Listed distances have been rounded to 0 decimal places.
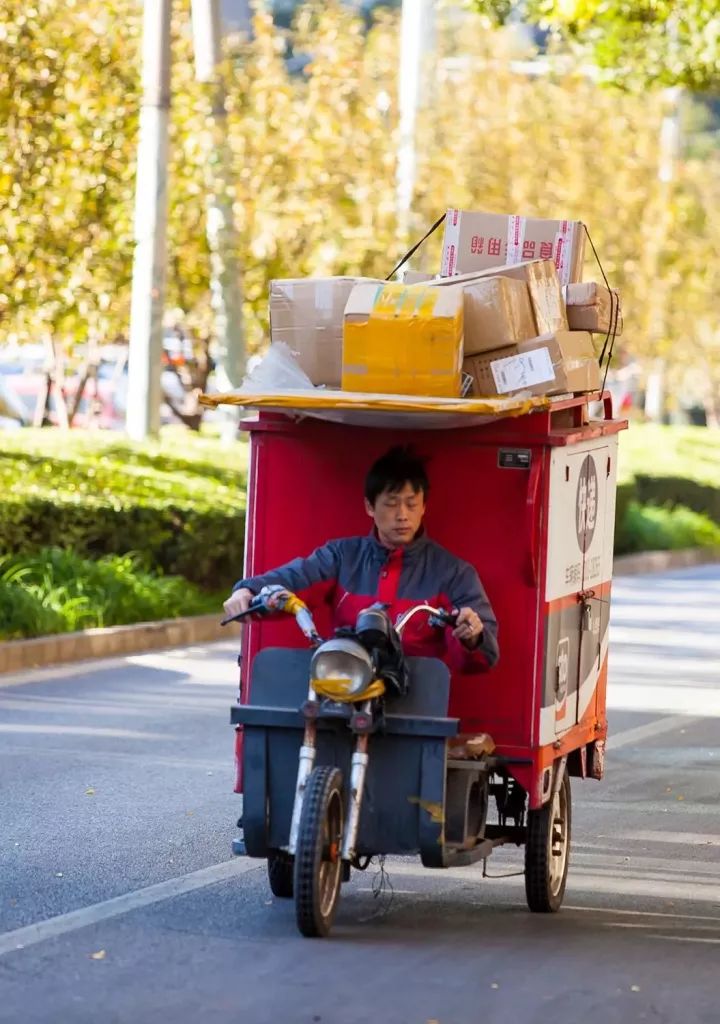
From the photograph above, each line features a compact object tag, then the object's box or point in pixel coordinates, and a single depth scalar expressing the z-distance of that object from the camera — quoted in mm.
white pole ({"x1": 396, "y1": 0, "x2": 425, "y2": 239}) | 46151
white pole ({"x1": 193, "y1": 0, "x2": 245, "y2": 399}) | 38820
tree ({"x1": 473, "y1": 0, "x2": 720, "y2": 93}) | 33960
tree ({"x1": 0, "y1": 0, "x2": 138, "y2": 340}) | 29971
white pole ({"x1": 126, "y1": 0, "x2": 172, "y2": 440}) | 33792
